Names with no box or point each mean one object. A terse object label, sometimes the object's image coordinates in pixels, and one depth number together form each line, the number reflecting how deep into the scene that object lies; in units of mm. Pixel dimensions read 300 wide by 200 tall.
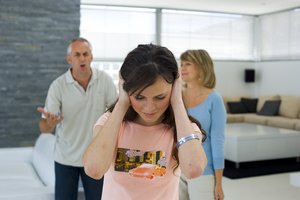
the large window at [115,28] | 8672
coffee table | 5504
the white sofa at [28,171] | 2951
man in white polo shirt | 2428
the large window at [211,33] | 9492
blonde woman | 2010
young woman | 1056
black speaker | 10086
